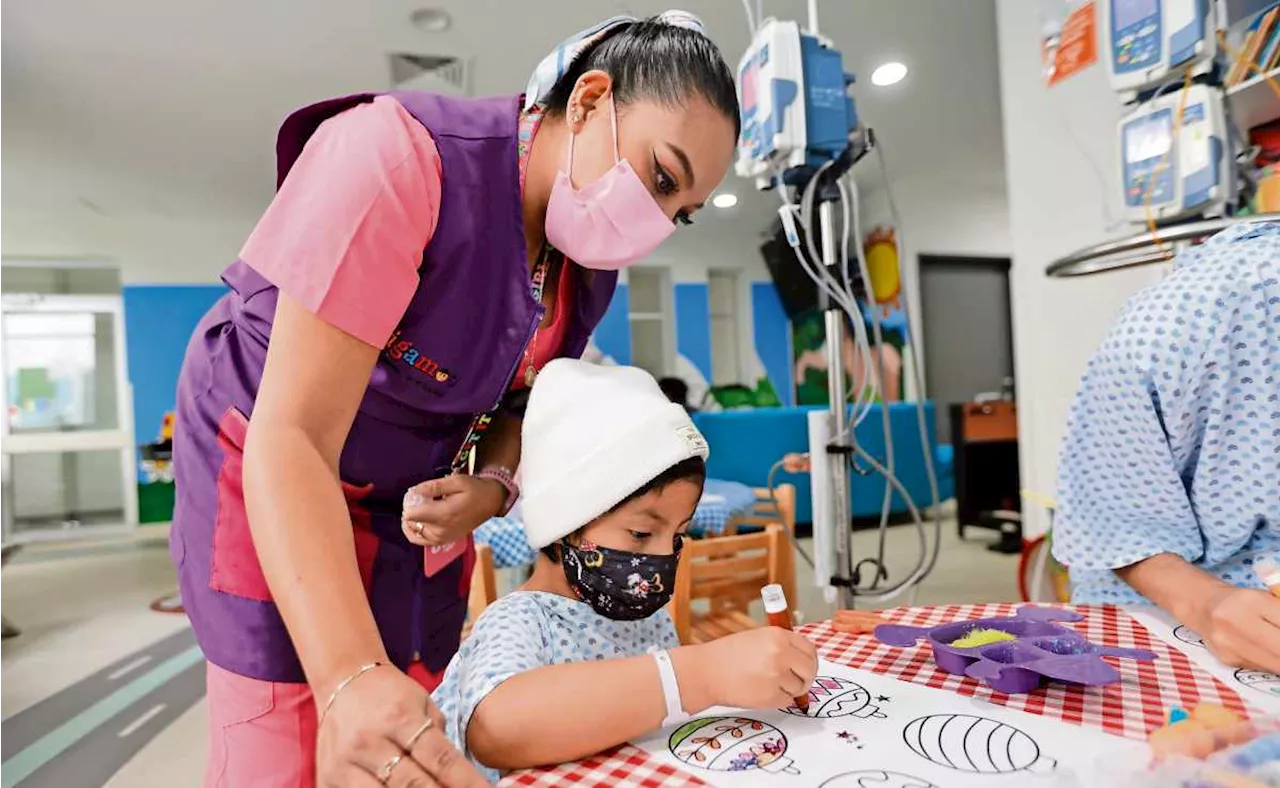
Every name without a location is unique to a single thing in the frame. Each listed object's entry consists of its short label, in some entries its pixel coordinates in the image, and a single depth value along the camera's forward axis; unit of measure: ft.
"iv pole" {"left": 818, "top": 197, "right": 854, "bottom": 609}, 5.69
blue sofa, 16.72
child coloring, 1.93
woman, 1.72
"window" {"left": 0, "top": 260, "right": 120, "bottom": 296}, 21.99
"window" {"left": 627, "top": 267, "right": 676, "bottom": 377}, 24.94
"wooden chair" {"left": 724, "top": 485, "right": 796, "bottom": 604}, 6.97
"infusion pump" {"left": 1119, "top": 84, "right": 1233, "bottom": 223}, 4.01
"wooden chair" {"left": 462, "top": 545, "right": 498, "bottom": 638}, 6.13
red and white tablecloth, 1.69
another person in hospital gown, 2.56
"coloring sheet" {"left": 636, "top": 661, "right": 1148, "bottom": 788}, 1.57
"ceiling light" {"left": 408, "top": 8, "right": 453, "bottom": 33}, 10.94
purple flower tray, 1.96
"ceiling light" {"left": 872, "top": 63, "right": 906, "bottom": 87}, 13.65
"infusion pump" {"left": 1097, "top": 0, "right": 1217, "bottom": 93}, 3.94
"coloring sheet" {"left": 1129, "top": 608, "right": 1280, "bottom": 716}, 1.95
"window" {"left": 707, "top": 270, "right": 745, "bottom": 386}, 25.13
